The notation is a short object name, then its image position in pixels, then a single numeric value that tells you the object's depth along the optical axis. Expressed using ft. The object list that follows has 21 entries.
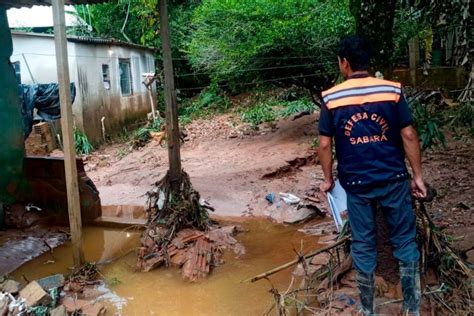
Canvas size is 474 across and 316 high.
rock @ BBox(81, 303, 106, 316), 14.26
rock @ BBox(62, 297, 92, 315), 14.13
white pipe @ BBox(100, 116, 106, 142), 52.31
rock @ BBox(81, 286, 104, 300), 16.19
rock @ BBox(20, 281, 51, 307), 13.79
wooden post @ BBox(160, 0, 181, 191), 20.15
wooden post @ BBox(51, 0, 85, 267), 16.57
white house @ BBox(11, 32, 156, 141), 46.11
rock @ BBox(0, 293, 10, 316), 13.23
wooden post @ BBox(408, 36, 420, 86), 39.98
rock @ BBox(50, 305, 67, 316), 13.36
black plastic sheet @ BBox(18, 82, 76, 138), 30.48
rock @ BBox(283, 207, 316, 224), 23.89
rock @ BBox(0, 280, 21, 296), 14.25
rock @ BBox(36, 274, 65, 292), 15.29
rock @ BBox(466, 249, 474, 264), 13.76
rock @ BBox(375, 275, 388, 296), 12.12
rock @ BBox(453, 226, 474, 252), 15.33
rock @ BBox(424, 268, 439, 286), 12.02
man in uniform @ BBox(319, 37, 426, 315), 10.02
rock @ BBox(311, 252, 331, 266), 16.07
